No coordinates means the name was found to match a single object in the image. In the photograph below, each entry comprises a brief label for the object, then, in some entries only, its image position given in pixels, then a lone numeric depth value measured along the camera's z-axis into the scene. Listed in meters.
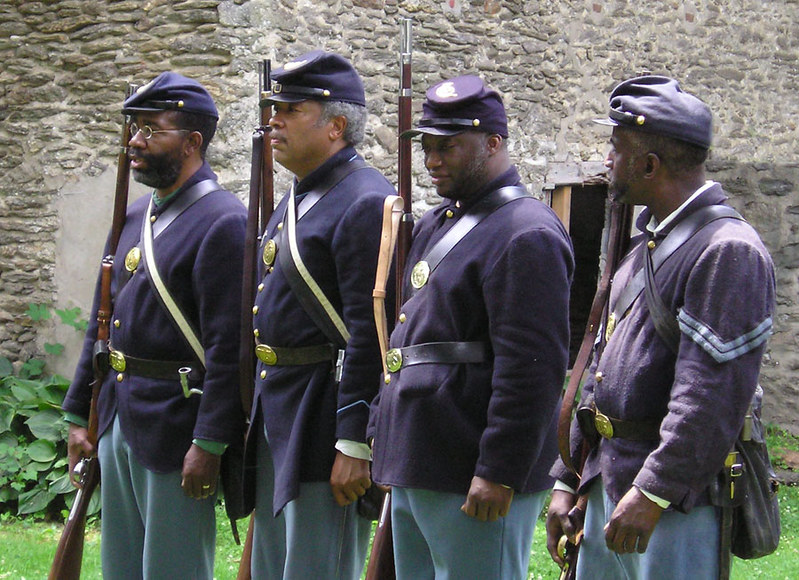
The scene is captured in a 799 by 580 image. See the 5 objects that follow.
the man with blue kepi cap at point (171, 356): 7.54
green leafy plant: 13.52
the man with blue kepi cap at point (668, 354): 5.14
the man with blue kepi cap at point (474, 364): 5.95
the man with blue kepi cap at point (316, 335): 6.87
